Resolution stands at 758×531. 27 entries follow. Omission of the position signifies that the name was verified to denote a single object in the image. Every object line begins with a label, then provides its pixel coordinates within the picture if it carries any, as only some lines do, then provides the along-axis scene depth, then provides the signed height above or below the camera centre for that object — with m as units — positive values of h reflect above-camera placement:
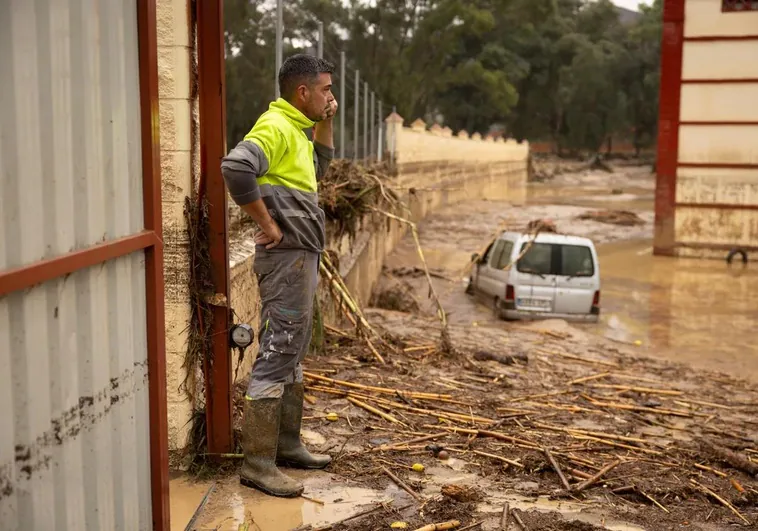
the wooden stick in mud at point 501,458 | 5.08 -1.84
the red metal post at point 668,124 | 21.59 +0.64
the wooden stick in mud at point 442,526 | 3.97 -1.75
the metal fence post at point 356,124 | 16.48 +0.43
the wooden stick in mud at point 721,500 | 4.56 -1.92
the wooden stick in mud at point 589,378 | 8.13 -2.18
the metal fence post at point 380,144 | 20.66 +0.09
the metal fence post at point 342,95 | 14.62 +0.90
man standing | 4.23 -0.52
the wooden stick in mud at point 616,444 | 5.63 -1.94
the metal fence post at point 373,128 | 19.52 +0.44
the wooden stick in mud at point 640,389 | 7.96 -2.20
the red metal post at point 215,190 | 4.58 -0.23
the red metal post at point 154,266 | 3.10 -0.44
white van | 13.73 -2.08
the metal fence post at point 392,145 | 22.69 +0.06
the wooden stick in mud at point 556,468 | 4.73 -1.82
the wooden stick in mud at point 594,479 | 4.70 -1.83
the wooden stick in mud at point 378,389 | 6.51 -1.81
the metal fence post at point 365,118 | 17.84 +0.60
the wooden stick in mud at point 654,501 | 4.53 -1.87
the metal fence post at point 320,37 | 11.86 +1.51
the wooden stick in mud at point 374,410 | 5.83 -1.81
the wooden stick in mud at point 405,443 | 5.18 -1.80
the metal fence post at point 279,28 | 8.56 +1.18
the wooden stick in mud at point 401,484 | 4.48 -1.79
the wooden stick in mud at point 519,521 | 4.09 -1.78
